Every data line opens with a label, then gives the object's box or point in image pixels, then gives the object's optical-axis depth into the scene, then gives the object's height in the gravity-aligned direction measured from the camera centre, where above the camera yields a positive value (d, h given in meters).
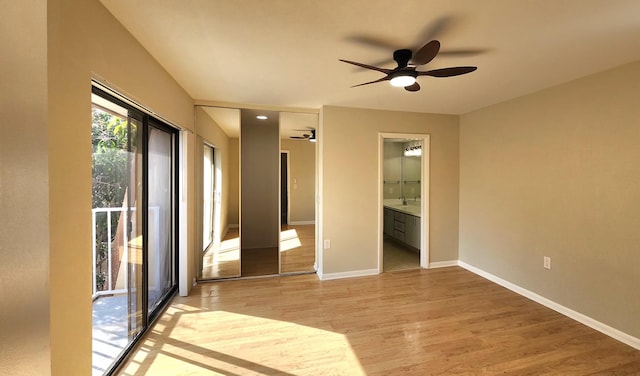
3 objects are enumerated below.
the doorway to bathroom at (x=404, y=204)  3.80 -0.38
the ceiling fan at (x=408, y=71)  1.85 +0.87
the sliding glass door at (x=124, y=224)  1.67 -0.29
